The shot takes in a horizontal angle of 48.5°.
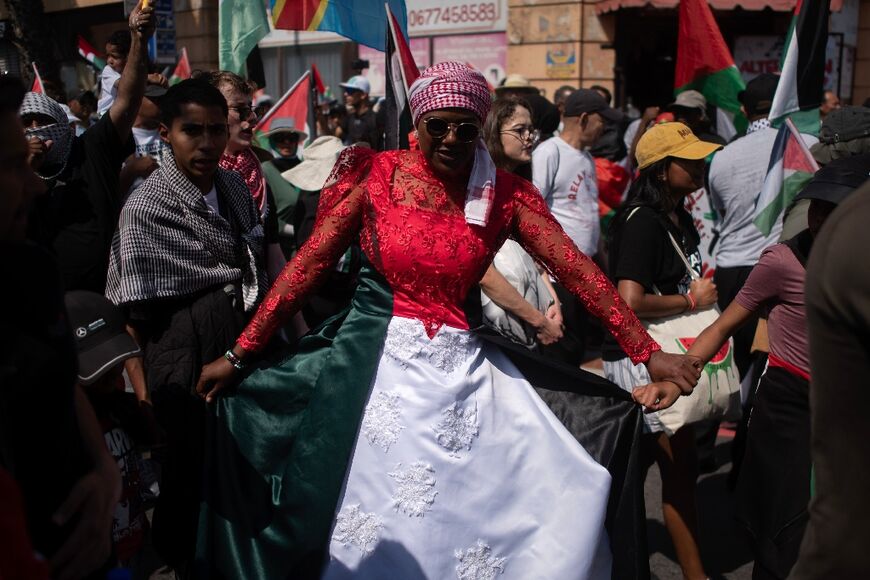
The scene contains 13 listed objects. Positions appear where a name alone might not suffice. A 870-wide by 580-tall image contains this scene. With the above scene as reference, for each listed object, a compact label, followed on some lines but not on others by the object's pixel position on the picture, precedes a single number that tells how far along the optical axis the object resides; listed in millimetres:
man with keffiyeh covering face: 3762
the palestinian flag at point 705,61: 5770
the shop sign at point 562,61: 13125
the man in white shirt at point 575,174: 5762
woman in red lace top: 2932
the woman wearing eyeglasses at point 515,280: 3898
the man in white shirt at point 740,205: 5539
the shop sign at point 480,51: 13984
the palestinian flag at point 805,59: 4891
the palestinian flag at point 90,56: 10594
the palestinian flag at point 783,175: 4617
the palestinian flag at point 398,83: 4035
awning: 11195
